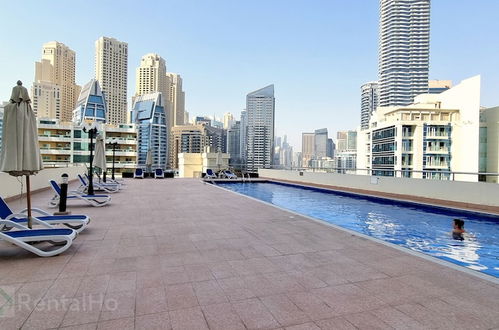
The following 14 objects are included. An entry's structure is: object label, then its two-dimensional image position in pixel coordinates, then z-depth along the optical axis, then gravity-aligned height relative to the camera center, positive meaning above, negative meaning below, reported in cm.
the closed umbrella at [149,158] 2085 +23
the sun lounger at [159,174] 2059 -90
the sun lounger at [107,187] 1120 -103
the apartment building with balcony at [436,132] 4191 +512
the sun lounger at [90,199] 764 -104
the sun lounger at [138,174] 2033 -91
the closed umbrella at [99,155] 1119 +20
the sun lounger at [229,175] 2061 -93
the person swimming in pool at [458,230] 615 -140
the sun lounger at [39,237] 346 -98
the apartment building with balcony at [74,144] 4456 +263
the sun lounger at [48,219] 432 -95
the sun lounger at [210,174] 2052 -86
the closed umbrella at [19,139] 384 +28
